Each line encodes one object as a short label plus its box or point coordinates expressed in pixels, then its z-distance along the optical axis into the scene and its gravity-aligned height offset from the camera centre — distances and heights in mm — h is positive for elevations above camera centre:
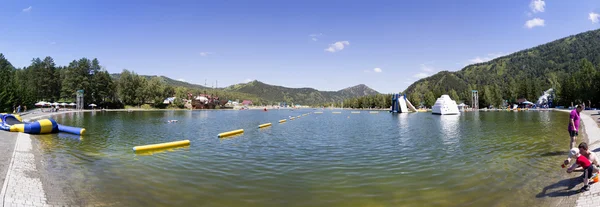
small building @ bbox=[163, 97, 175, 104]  165288 +5501
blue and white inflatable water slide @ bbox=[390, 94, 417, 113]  108106 +1058
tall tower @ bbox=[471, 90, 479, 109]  130400 +2668
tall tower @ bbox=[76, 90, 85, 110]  96375 +3653
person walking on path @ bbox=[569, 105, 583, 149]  14866 -918
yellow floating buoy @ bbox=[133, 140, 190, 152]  20062 -2518
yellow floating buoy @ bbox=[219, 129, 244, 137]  29566 -2475
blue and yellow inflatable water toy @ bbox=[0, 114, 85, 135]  28281 -1417
